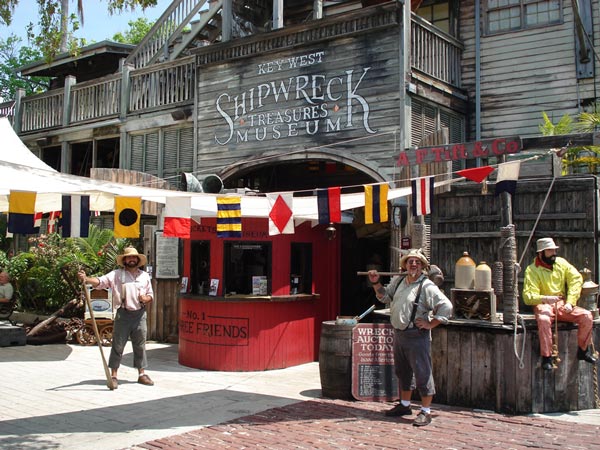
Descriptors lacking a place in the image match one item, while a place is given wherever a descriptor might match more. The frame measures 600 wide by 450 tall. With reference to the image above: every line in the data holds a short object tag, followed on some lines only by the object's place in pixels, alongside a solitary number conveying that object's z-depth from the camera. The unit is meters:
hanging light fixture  10.88
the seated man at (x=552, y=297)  7.31
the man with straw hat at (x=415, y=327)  6.88
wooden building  10.05
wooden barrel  7.97
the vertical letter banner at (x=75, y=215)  7.90
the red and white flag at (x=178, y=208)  7.93
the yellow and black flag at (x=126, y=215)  7.82
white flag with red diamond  8.53
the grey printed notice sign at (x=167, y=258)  12.96
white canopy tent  7.20
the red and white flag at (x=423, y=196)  8.15
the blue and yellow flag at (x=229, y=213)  8.49
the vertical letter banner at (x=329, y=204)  8.18
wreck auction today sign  7.87
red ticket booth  9.98
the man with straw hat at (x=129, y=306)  8.70
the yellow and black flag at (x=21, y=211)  7.14
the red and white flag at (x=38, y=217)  9.98
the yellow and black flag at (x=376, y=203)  8.23
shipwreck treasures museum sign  11.60
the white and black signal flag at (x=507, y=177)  7.58
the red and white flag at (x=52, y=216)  11.16
